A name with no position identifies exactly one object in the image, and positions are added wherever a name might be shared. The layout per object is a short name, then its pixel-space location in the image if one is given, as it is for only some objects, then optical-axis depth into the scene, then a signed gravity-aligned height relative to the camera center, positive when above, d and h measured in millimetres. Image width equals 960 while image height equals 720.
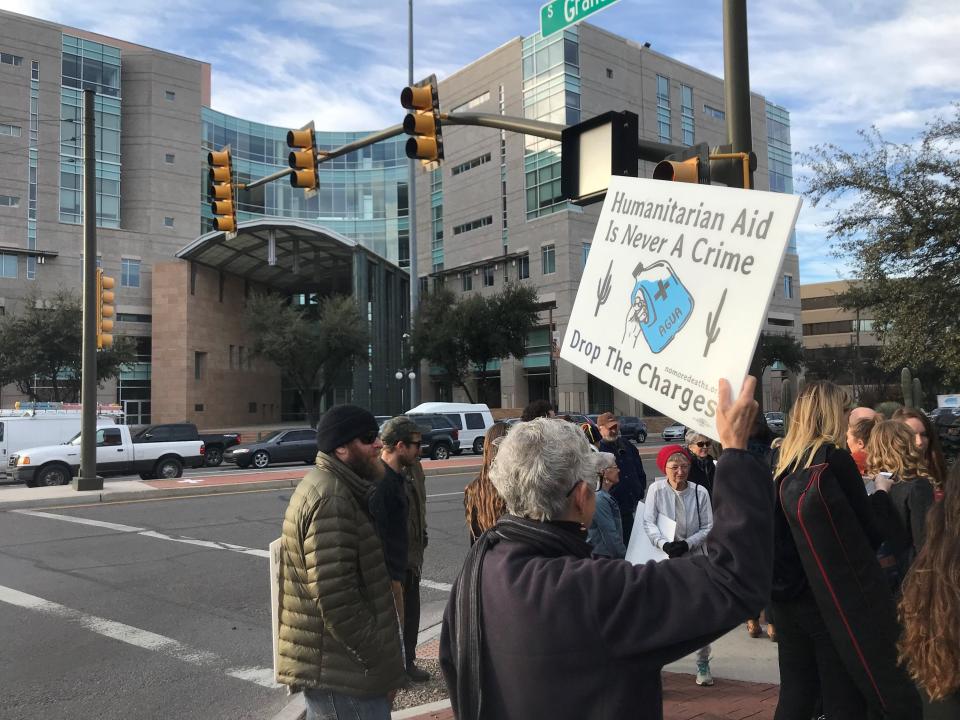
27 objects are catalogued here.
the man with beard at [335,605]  3082 -844
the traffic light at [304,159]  9969 +3103
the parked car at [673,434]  40906 -2278
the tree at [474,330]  47250 +4026
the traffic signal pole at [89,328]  16641 +1655
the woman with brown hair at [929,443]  4109 -308
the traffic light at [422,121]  8320 +2980
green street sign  7141 +3561
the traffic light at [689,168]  5156 +1508
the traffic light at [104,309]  16422 +2050
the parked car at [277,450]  25797 -1704
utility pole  31328 +7727
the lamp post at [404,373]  48031 +1676
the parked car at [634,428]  41469 -1918
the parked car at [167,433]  23391 -940
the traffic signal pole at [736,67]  5512 +2338
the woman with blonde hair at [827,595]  3055 -834
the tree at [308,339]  45281 +3574
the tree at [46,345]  38531 +3003
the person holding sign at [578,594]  1683 -452
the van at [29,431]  22250 -770
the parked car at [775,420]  41375 -1684
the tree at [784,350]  58906 +3008
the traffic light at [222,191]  11109 +3067
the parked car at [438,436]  29484 -1527
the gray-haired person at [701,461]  6418 -599
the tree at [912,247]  16016 +2972
